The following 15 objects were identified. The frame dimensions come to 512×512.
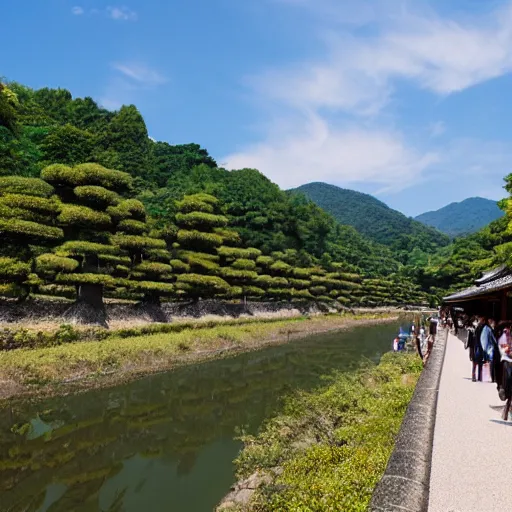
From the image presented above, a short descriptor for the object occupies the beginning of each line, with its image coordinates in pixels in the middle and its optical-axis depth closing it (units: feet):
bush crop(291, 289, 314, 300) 135.68
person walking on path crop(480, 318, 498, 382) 28.98
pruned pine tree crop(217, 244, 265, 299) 102.94
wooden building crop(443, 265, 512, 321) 44.83
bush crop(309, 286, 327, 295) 154.98
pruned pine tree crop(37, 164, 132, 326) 62.80
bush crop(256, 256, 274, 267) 130.93
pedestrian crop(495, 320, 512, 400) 22.00
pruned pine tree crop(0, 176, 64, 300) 55.91
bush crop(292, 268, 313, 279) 147.97
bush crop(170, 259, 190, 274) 88.48
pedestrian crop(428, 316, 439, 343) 64.49
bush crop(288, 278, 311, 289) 141.41
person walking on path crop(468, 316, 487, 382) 30.58
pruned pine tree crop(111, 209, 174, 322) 73.05
